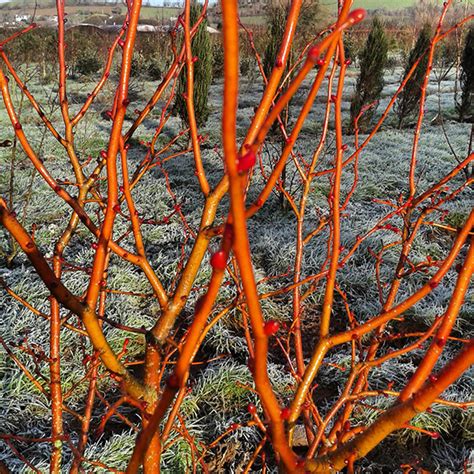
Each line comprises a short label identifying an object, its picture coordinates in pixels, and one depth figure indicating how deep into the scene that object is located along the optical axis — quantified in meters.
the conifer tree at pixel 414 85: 9.08
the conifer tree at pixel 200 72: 8.20
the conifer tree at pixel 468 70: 8.51
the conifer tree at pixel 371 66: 9.12
